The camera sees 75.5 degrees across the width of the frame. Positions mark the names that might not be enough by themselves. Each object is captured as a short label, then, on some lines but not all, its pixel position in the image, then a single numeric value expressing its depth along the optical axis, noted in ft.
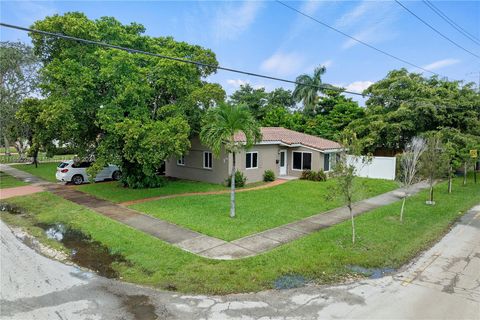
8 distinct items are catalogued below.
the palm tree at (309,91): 126.00
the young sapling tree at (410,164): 39.86
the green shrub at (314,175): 70.18
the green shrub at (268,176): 69.97
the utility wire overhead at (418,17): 33.47
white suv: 66.74
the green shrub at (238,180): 62.90
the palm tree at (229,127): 38.75
